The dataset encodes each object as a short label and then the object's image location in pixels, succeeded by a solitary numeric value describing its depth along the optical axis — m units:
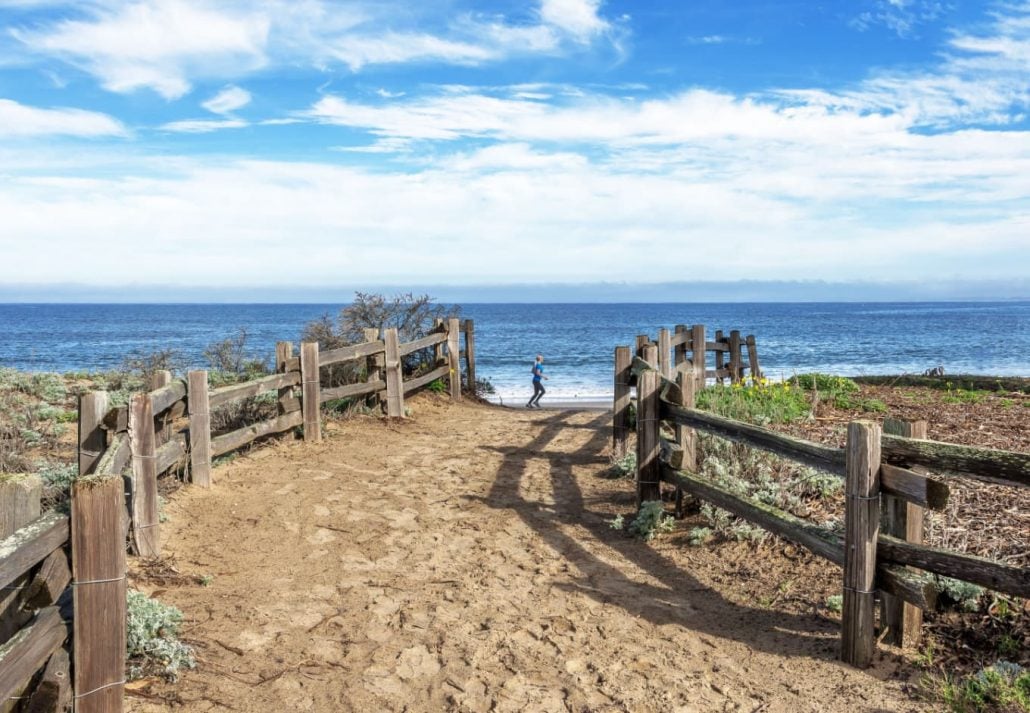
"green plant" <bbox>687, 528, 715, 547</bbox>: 7.28
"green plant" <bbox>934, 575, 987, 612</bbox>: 5.26
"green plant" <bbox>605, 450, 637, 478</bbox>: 9.78
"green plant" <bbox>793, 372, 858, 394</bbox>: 13.95
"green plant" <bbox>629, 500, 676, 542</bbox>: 7.61
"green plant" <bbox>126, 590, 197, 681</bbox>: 4.69
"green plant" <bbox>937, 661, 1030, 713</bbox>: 4.23
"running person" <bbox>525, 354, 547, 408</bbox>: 21.14
